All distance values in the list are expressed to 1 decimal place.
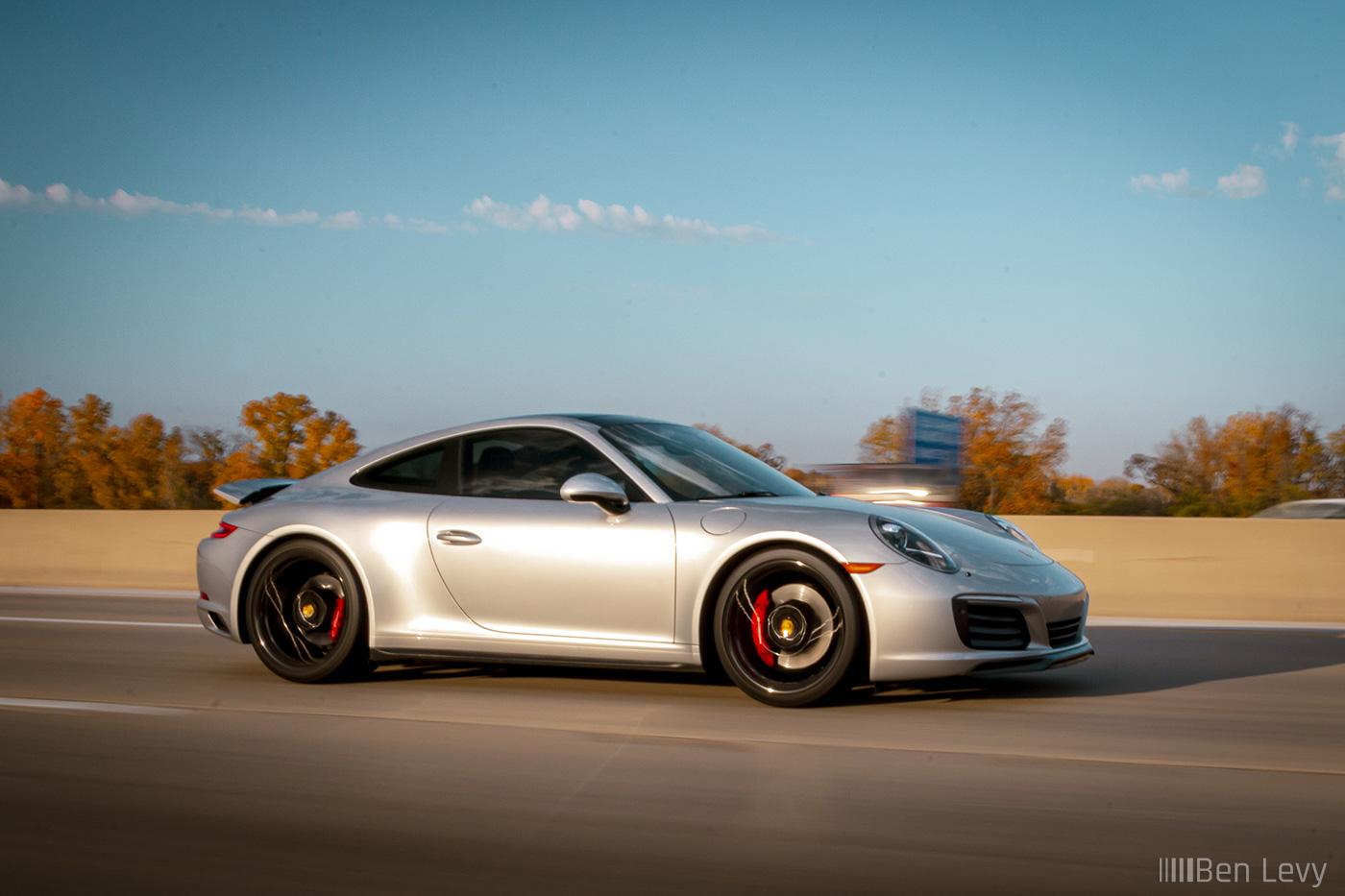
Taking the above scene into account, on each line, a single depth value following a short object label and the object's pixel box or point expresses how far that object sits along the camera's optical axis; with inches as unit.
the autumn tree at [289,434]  3479.3
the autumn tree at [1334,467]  2910.9
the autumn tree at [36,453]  2965.1
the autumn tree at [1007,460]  2851.9
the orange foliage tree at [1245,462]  3038.9
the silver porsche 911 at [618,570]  209.3
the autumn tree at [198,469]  2714.1
